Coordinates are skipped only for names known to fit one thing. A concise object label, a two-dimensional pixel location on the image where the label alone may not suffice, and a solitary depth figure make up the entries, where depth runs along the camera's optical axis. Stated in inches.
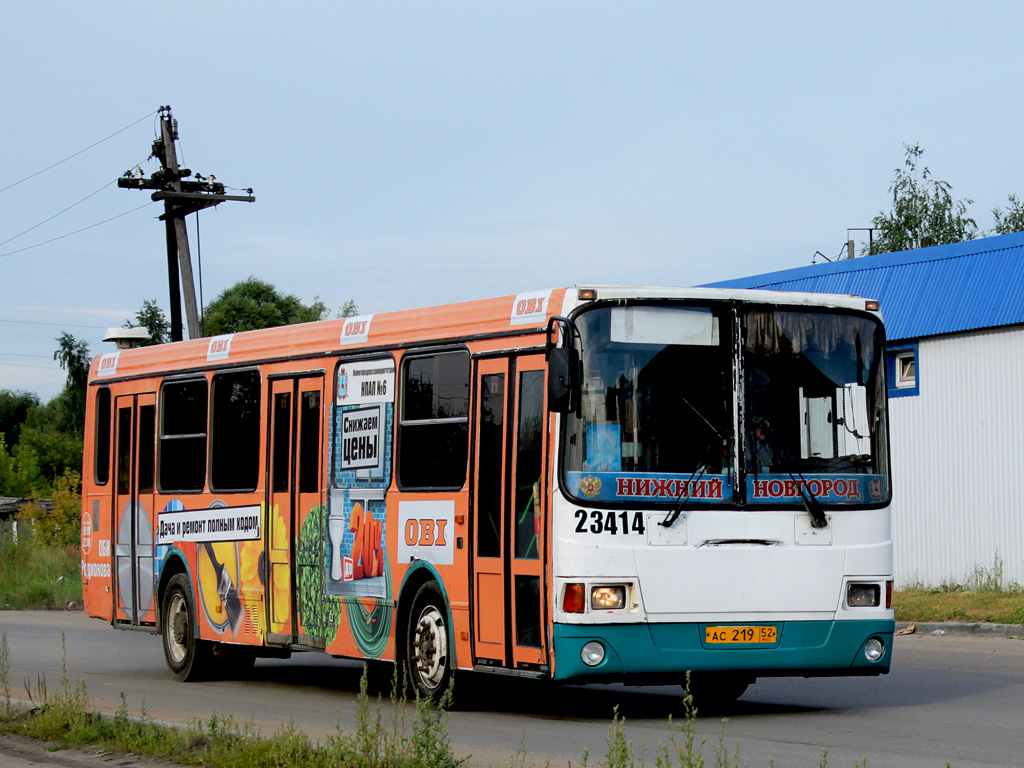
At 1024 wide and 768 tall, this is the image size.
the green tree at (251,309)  3088.1
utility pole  1285.7
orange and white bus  408.2
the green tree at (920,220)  2012.8
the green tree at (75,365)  3206.2
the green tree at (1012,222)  2191.2
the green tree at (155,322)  2706.7
